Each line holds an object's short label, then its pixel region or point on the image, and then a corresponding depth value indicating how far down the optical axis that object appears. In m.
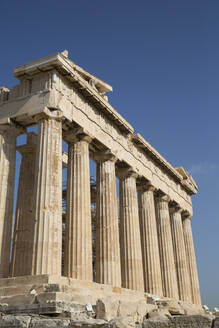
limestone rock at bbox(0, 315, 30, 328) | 14.01
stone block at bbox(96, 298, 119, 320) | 14.96
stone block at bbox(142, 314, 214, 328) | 11.30
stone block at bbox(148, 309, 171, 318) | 15.38
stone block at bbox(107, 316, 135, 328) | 11.73
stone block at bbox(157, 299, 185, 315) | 17.89
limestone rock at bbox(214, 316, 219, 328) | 10.89
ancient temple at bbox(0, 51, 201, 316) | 21.28
